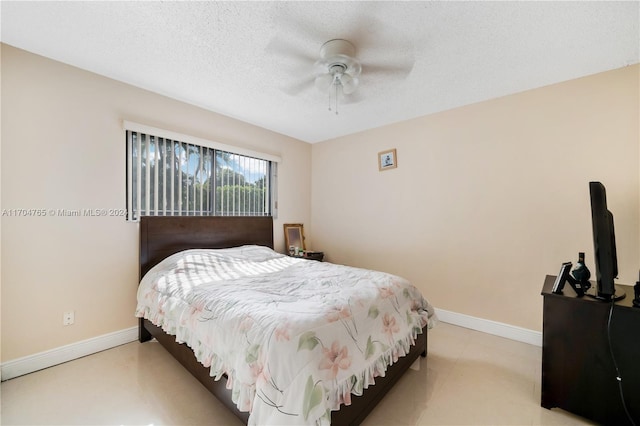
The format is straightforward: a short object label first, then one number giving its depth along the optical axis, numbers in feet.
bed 3.81
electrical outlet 7.12
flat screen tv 4.90
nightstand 12.67
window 8.51
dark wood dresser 4.70
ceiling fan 5.98
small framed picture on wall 11.27
